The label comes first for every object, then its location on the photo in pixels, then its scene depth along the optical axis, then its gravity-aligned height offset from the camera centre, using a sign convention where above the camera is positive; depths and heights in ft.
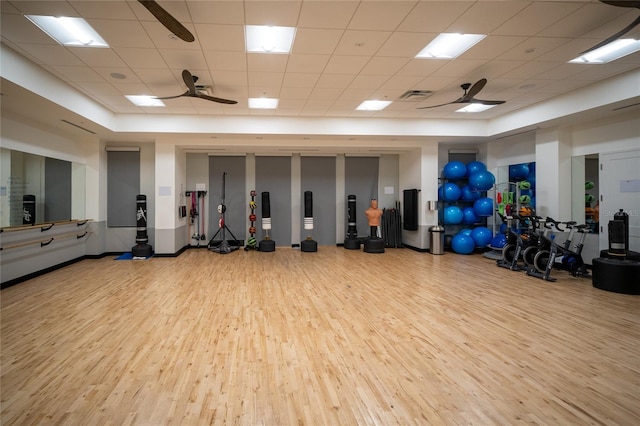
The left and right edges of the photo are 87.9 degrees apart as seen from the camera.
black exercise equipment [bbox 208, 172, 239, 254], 28.11 -2.17
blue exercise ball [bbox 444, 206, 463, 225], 27.94 -0.26
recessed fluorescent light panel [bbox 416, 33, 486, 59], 13.04 +6.90
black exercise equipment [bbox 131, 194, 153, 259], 25.46 -1.60
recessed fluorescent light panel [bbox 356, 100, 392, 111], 21.54 +7.09
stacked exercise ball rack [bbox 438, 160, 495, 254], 27.43 +0.61
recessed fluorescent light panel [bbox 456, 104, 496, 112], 22.31 +7.12
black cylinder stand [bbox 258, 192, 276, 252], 28.76 -0.91
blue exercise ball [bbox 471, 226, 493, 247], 27.40 -2.06
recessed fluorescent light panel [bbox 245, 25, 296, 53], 12.46 +6.84
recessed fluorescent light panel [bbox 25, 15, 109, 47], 11.55 +6.65
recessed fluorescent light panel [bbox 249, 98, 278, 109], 20.68 +6.99
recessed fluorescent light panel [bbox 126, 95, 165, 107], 19.72 +6.87
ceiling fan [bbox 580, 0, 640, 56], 8.67 +5.50
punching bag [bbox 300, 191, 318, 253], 29.12 -0.20
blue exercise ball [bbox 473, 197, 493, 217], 27.45 +0.41
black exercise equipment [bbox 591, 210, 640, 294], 15.60 -2.58
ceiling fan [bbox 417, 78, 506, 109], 15.75 +5.96
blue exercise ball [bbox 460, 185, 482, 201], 28.53 +1.55
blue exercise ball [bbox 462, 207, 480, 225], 28.35 -0.34
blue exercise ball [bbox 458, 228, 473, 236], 28.02 -1.67
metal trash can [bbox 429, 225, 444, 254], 27.35 -2.31
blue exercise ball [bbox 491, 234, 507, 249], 25.81 -2.27
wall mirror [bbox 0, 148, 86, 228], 16.97 +1.32
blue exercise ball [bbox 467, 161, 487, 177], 27.86 +3.79
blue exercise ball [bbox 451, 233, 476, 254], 27.37 -2.68
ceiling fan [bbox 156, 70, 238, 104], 14.58 +5.77
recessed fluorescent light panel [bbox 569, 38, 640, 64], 13.73 +6.96
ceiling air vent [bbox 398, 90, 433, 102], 19.34 +7.00
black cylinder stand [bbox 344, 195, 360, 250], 29.91 -1.48
